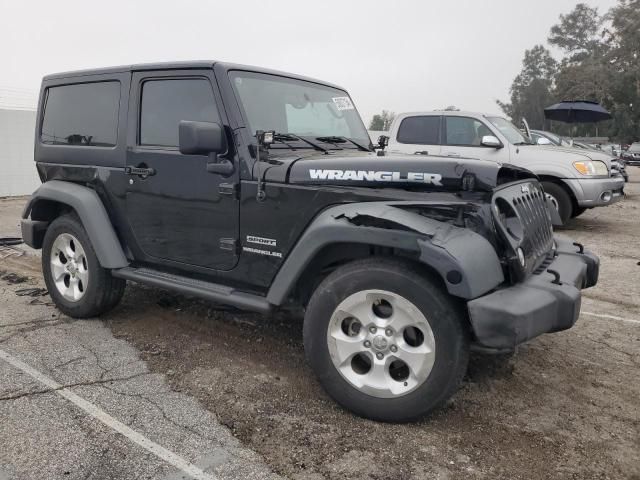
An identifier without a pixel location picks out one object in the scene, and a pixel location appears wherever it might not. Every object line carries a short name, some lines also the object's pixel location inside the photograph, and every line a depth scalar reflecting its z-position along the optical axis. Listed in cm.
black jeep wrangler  273
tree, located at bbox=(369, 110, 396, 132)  2640
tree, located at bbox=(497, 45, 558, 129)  7612
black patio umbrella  1650
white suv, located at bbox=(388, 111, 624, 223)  868
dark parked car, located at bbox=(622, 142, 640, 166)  2563
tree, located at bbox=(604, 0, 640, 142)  4491
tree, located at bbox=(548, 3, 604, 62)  6347
